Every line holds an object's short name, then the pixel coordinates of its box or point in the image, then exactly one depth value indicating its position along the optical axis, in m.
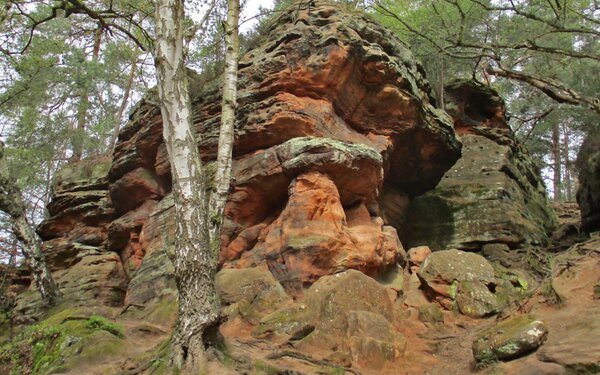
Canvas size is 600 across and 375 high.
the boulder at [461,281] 10.08
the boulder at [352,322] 7.39
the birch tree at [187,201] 5.97
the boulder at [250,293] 8.67
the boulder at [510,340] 6.45
